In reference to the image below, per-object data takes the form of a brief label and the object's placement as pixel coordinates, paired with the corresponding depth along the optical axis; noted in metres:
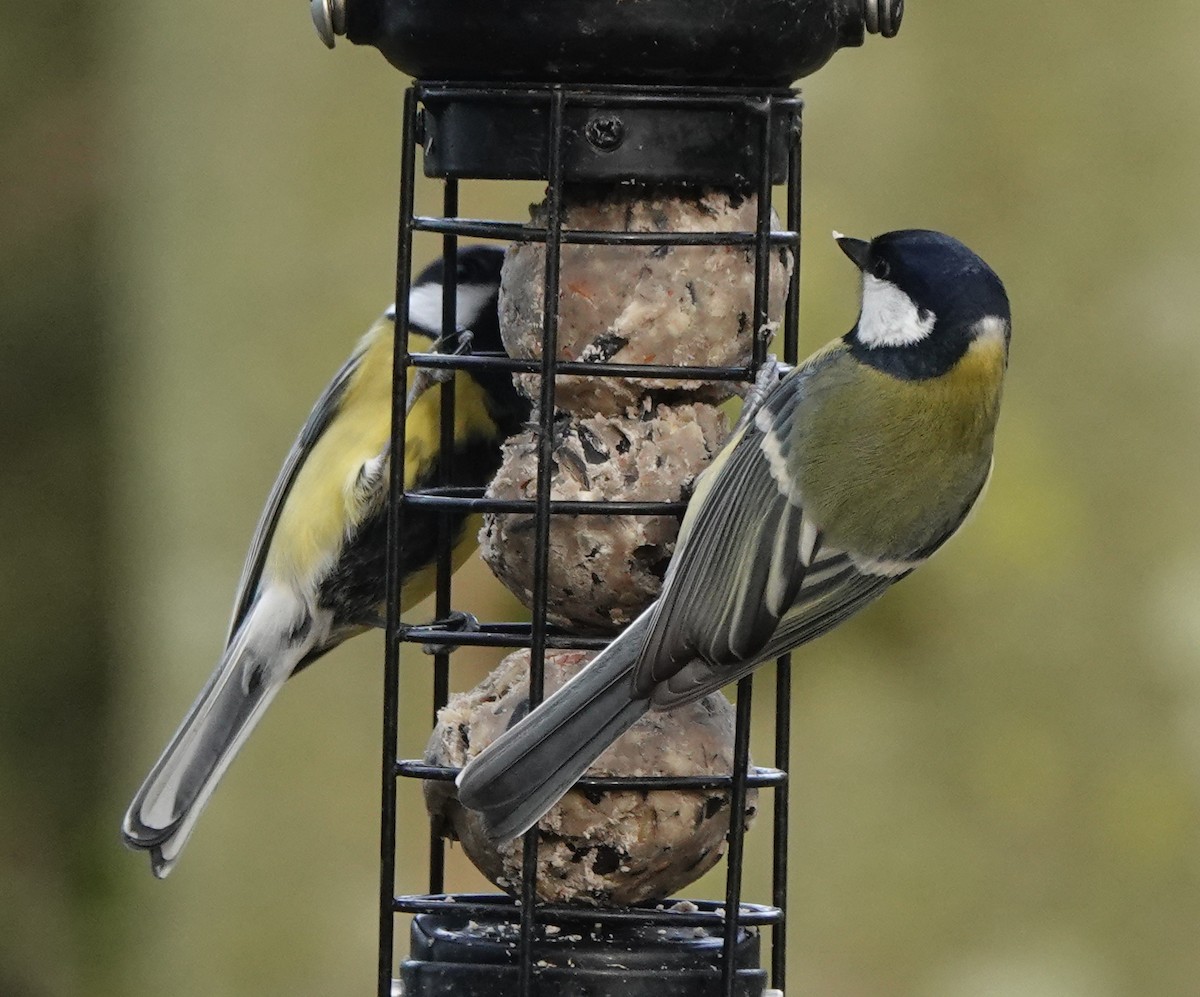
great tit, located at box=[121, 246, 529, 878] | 6.30
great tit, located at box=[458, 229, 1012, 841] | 5.26
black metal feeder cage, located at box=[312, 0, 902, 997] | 5.20
